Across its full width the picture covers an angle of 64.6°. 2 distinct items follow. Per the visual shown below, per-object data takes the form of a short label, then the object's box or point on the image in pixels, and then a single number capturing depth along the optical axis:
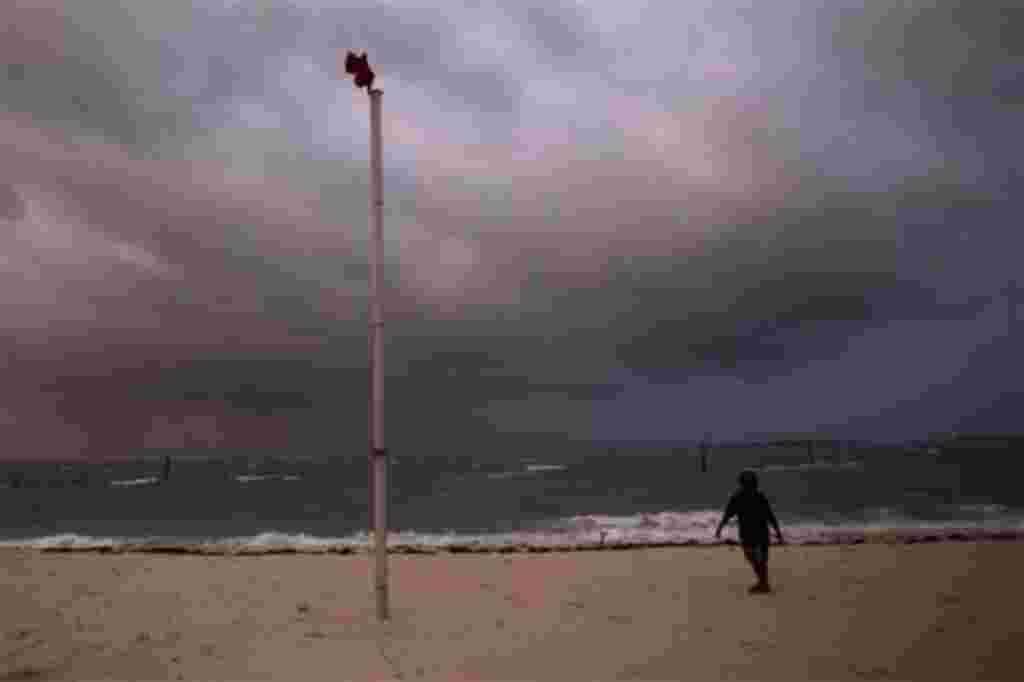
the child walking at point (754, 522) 11.77
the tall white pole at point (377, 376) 9.38
